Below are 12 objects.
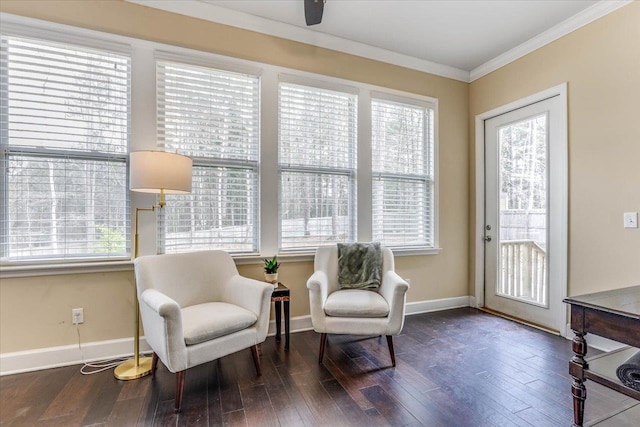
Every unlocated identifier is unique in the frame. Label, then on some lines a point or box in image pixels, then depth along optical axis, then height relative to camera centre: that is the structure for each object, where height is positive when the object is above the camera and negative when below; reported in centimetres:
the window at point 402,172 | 335 +48
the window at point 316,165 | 295 +48
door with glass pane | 293 +0
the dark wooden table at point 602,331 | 133 -53
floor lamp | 200 +24
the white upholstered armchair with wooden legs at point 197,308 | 174 -65
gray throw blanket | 272 -47
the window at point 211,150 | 256 +56
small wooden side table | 257 -76
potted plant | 267 -51
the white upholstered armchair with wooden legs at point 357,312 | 224 -73
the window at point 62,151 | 216 +46
